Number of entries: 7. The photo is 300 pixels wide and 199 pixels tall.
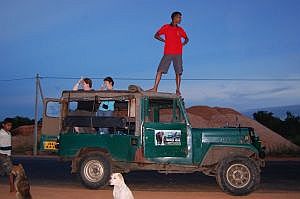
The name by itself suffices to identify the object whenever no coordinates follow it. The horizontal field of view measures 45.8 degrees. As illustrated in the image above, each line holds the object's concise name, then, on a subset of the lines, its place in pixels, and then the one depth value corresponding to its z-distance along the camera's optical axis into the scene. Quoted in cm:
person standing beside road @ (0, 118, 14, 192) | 842
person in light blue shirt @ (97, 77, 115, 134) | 877
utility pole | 2584
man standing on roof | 942
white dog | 587
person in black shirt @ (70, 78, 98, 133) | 881
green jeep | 839
